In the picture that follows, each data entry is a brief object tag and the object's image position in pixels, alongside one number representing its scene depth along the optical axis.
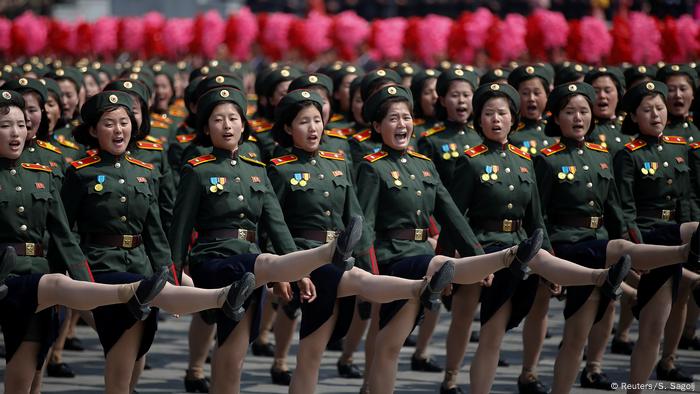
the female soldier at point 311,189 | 18.17
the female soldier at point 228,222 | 17.45
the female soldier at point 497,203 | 19.20
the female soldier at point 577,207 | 19.47
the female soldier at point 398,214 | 18.11
